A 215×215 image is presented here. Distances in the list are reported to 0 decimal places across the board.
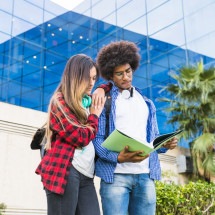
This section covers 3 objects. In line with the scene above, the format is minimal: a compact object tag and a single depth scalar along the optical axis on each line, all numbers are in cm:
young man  216
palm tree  836
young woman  192
